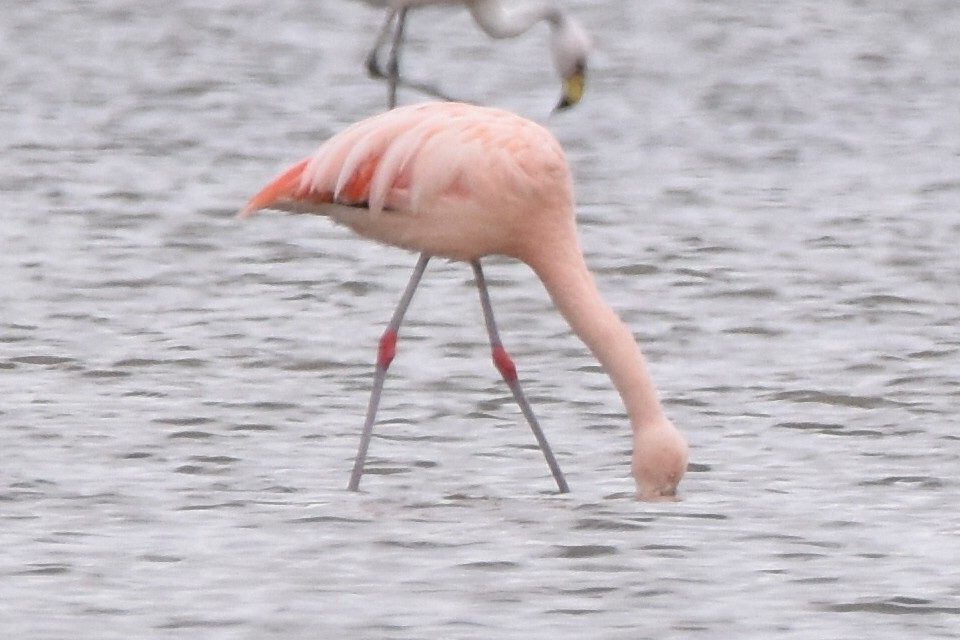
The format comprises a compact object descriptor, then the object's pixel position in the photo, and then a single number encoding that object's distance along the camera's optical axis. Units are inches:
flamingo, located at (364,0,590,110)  904.9
